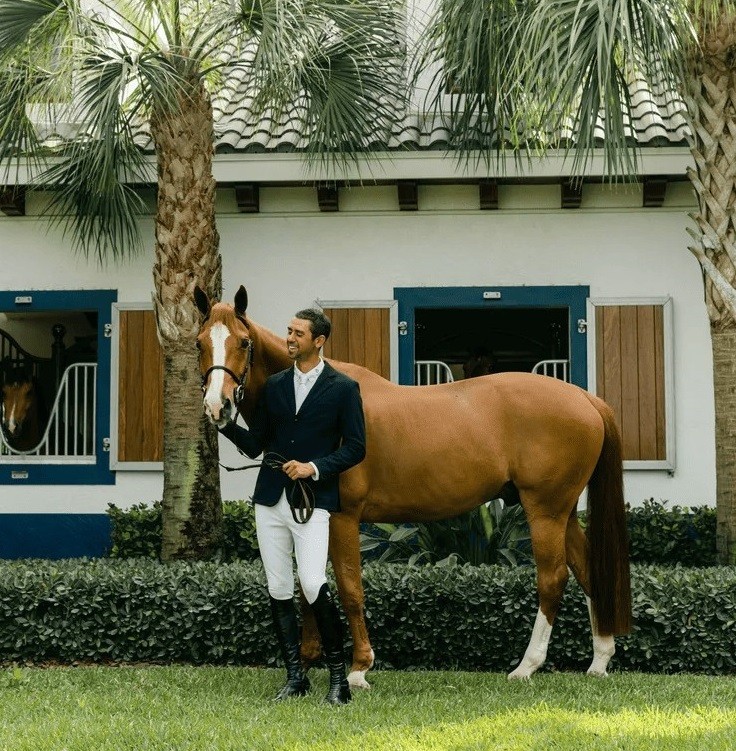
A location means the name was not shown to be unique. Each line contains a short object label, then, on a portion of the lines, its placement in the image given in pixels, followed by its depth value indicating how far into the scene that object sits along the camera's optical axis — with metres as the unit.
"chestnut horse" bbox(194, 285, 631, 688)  5.44
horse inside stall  10.22
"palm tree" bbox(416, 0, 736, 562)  5.97
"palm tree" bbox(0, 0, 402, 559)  6.92
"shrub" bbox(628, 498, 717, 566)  8.36
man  4.82
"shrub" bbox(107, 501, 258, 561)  8.56
